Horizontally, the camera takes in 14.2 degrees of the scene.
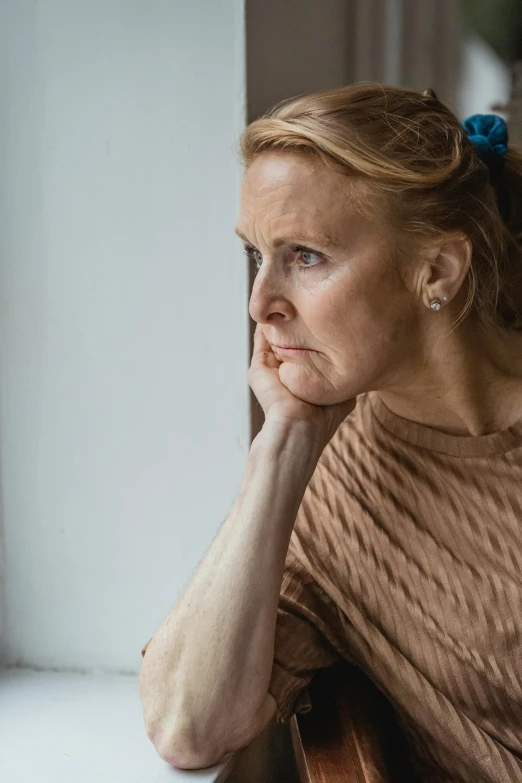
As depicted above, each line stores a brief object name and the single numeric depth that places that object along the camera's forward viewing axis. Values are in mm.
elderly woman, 1627
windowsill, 1667
